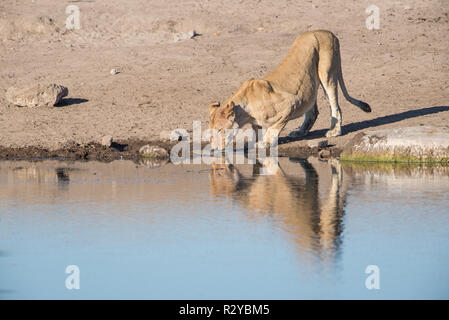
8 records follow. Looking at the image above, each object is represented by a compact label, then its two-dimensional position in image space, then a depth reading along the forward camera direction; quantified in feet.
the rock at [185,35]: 79.56
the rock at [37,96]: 61.21
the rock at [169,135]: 54.39
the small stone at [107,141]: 52.37
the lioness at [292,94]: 48.85
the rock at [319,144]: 52.08
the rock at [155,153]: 50.62
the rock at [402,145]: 45.96
